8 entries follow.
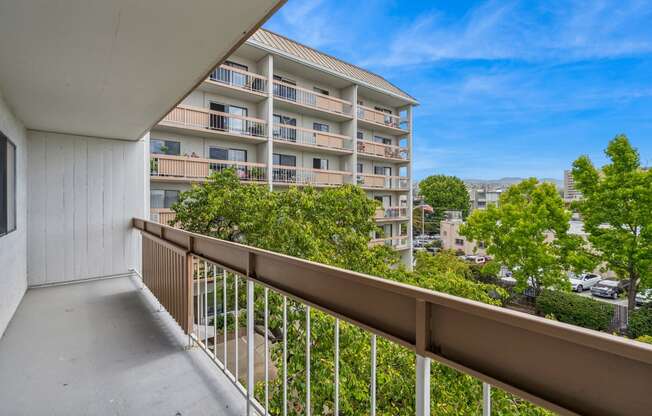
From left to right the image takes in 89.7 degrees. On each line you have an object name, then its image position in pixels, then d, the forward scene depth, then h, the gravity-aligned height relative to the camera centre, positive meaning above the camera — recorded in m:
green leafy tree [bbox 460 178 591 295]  11.55 -1.29
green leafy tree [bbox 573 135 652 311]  9.72 -0.22
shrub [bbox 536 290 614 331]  10.46 -3.55
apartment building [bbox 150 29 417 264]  8.97 +2.35
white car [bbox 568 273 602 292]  15.13 -3.73
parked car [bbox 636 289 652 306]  10.45 -3.02
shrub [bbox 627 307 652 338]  9.38 -3.49
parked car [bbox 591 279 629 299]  14.05 -3.72
